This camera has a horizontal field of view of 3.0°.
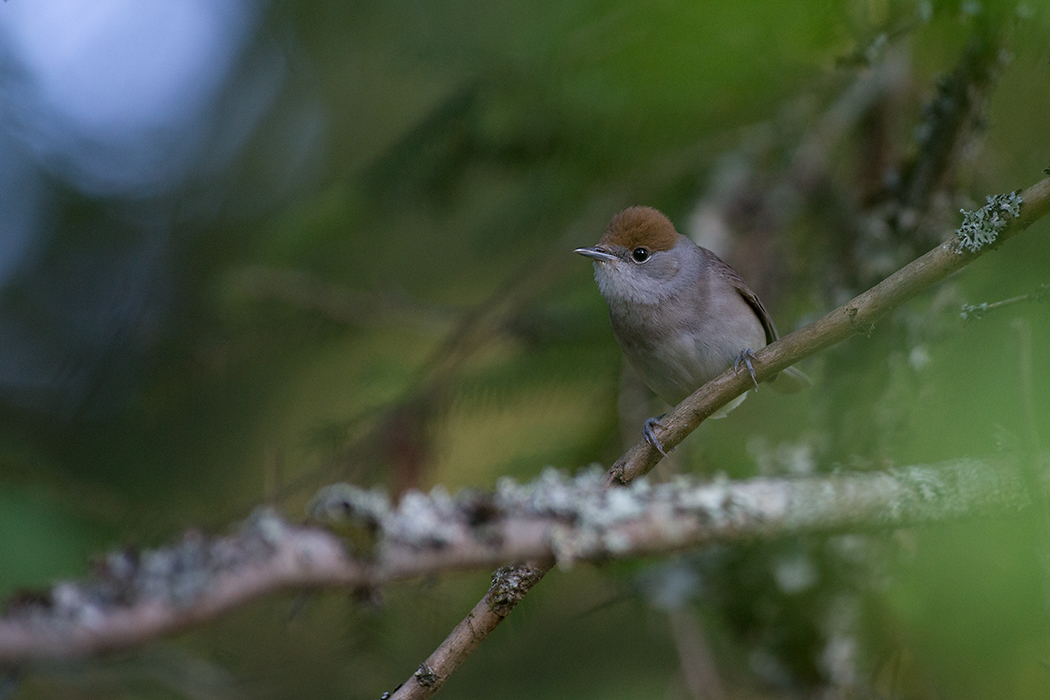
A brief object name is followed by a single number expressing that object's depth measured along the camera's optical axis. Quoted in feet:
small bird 19.28
